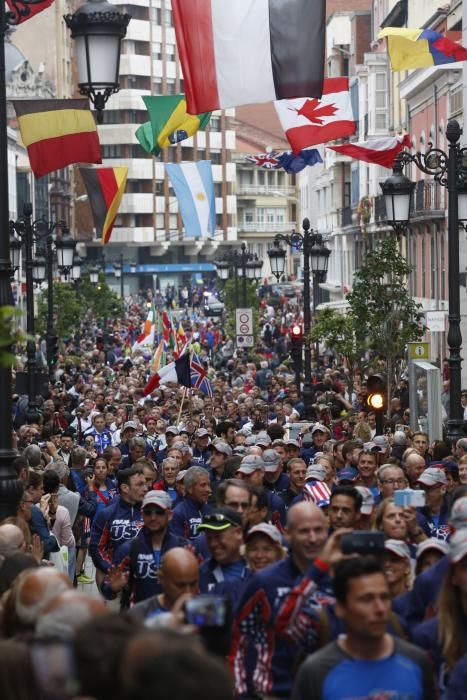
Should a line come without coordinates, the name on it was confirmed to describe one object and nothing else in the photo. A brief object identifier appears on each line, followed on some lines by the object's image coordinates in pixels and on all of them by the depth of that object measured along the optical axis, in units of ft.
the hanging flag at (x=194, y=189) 120.78
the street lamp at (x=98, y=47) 39.75
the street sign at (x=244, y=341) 151.34
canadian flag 77.41
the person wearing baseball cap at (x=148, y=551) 35.12
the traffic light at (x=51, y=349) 125.59
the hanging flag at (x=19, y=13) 42.24
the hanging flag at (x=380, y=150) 87.71
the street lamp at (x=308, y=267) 105.62
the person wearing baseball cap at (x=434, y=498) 39.68
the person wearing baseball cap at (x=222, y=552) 29.89
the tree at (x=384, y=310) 99.60
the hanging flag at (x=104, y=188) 90.68
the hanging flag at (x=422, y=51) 77.36
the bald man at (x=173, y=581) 26.09
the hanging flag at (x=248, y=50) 56.08
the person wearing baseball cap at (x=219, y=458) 53.31
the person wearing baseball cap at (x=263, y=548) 28.60
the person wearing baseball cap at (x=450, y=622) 22.75
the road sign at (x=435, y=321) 110.01
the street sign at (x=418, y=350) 80.59
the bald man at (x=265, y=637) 25.36
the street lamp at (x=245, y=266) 177.37
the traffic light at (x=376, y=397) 70.90
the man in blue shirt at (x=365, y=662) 20.08
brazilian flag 94.02
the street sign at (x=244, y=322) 151.94
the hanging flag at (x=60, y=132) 70.74
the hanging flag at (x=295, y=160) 99.71
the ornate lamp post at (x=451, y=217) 65.16
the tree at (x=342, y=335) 104.78
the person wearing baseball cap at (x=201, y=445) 64.90
